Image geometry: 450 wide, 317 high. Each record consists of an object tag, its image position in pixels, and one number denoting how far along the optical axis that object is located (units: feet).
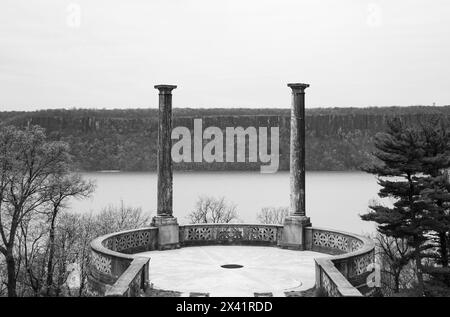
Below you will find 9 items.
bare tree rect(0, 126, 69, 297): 99.71
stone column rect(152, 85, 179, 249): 63.67
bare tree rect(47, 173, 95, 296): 111.86
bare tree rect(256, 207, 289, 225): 207.31
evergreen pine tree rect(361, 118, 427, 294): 93.30
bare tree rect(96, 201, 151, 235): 154.40
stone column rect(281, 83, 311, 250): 64.08
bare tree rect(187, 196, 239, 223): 196.85
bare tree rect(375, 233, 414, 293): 100.32
